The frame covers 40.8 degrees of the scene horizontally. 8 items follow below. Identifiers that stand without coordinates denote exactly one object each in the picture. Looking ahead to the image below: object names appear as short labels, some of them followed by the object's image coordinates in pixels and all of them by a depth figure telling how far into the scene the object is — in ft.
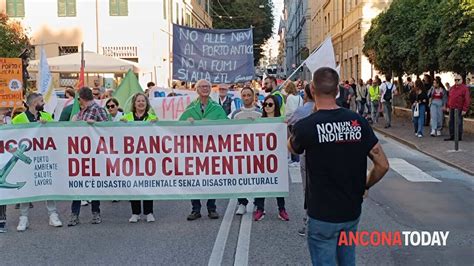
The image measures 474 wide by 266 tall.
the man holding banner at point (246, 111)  28.89
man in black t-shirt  12.74
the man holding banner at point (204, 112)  28.02
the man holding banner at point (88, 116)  27.50
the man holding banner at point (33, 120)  26.84
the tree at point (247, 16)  210.79
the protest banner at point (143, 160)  26.91
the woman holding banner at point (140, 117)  27.68
